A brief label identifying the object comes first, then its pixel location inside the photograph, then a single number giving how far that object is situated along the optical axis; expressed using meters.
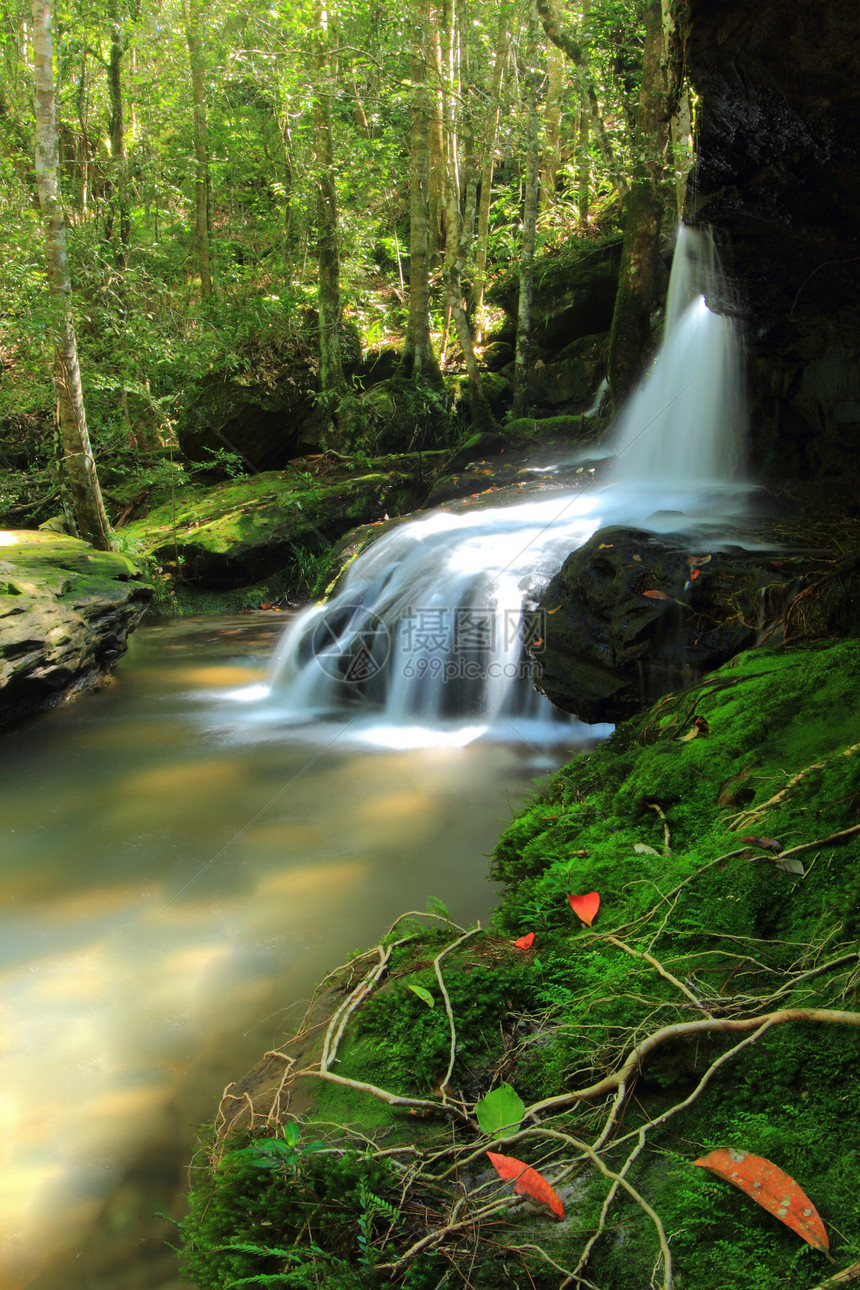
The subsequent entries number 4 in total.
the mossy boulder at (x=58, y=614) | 5.85
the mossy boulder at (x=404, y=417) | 13.01
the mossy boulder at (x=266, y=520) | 11.23
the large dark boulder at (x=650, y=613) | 4.48
